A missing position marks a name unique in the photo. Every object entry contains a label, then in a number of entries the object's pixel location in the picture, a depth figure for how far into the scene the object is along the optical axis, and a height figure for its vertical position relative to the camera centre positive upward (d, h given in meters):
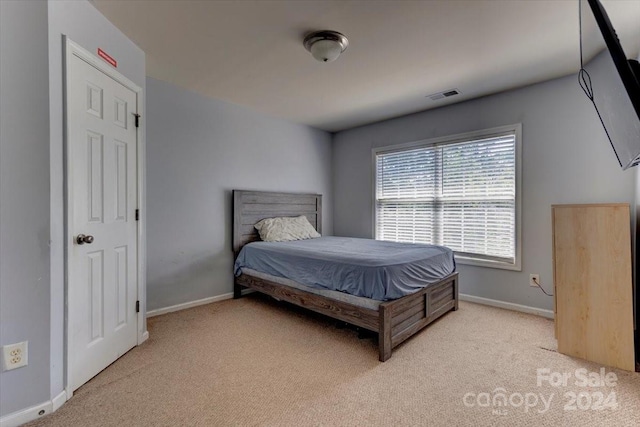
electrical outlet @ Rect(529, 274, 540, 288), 3.02 -0.71
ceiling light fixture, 2.17 +1.30
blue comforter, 2.23 -0.46
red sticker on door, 1.94 +1.08
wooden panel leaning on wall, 1.99 -0.51
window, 3.23 +0.23
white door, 1.74 -0.04
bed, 2.19 -0.75
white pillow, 3.72 -0.21
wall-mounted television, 0.82 +0.45
